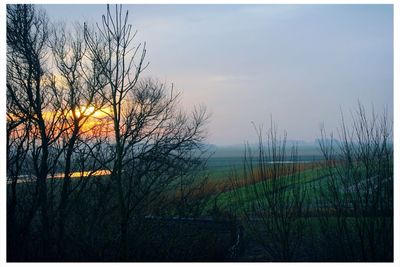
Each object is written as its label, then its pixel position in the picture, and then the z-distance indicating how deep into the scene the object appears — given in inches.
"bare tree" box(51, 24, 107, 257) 470.3
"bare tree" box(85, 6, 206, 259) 223.1
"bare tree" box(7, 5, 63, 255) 406.6
